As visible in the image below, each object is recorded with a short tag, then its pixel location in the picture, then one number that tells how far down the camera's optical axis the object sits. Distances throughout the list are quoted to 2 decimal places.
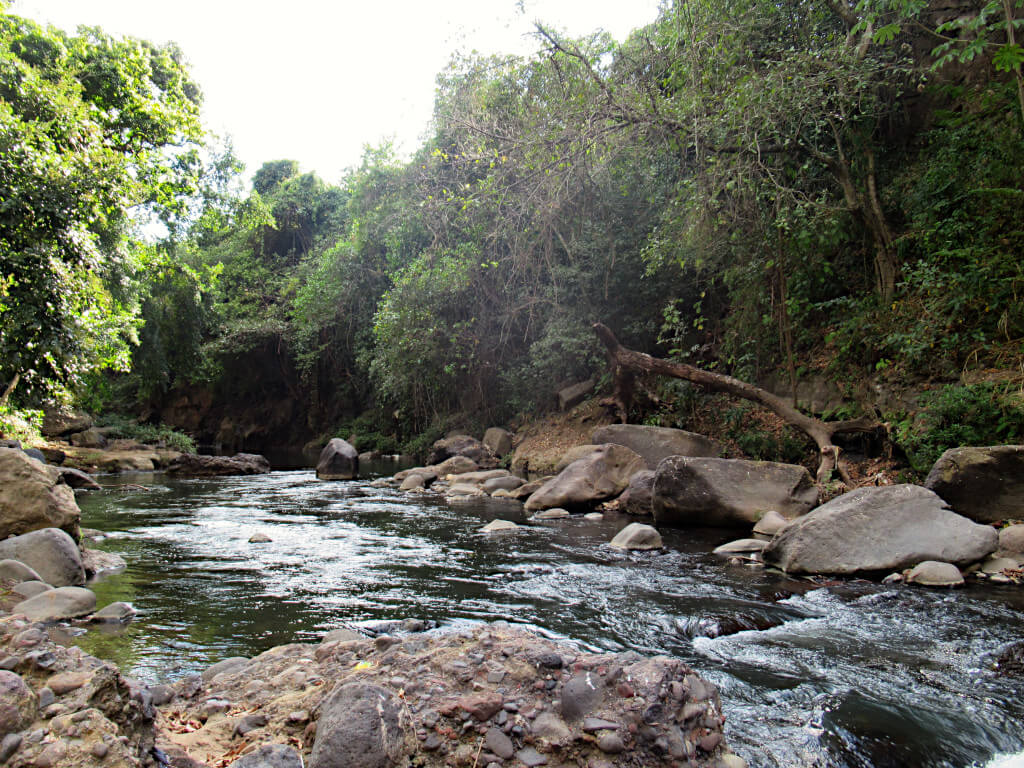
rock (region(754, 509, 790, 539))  6.62
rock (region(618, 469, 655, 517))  8.38
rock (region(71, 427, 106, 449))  17.92
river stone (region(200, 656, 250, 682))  2.94
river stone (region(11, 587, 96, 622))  3.87
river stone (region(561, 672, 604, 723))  2.19
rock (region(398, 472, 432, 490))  12.59
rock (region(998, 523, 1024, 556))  4.97
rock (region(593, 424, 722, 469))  9.71
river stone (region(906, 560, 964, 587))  4.62
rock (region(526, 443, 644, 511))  9.11
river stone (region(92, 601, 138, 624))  3.94
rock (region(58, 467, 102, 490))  11.46
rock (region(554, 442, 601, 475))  10.62
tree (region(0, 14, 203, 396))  7.84
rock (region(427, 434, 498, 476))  15.23
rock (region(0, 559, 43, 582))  4.35
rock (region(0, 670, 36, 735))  1.73
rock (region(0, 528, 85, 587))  4.66
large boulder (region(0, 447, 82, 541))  5.28
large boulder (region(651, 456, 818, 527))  7.11
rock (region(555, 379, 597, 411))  14.28
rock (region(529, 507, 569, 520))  8.52
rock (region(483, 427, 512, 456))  15.60
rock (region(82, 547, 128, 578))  5.24
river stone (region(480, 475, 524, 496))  11.47
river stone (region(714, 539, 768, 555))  6.04
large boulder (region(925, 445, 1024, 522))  5.46
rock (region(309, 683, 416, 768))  1.89
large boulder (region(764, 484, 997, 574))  4.93
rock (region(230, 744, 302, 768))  1.86
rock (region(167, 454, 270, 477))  15.20
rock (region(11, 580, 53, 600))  4.18
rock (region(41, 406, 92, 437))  17.61
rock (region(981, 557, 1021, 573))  4.77
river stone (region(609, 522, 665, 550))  6.26
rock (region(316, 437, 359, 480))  15.00
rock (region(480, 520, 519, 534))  7.43
